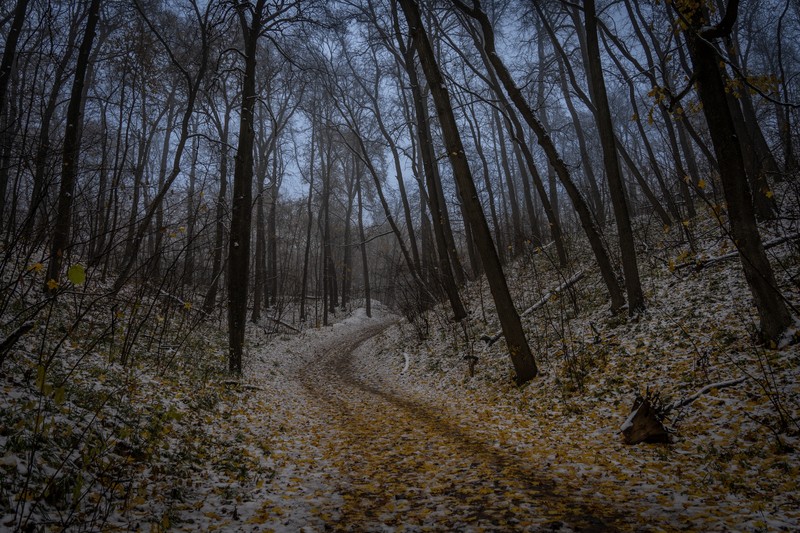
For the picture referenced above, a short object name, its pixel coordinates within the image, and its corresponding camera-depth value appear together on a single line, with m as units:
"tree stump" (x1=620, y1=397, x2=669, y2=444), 3.87
